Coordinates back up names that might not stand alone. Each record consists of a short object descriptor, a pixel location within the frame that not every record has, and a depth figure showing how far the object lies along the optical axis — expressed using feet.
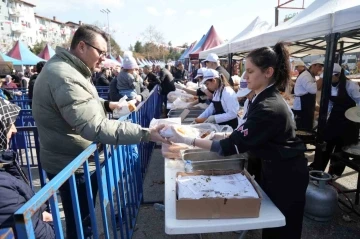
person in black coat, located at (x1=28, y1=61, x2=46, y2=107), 18.66
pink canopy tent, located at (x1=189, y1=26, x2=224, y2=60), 41.65
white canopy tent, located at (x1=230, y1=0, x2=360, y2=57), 8.60
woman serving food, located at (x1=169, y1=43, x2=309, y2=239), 5.30
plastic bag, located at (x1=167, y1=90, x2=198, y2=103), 19.36
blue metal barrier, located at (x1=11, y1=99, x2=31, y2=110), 21.62
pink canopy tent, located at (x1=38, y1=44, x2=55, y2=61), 55.92
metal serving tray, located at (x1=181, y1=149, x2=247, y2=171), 6.93
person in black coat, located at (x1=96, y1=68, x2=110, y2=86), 35.83
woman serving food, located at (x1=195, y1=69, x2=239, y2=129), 11.61
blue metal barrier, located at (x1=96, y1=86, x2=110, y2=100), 30.25
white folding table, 4.76
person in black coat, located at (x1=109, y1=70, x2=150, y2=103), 20.84
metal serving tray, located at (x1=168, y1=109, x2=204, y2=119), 15.78
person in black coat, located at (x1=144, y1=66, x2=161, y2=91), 30.39
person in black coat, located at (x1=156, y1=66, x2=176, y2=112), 29.60
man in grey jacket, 5.15
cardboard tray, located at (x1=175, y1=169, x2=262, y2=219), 4.85
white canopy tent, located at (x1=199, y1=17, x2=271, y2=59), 25.45
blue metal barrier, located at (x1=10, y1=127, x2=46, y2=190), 8.71
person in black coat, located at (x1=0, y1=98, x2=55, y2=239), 3.69
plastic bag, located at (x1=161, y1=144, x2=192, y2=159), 7.95
